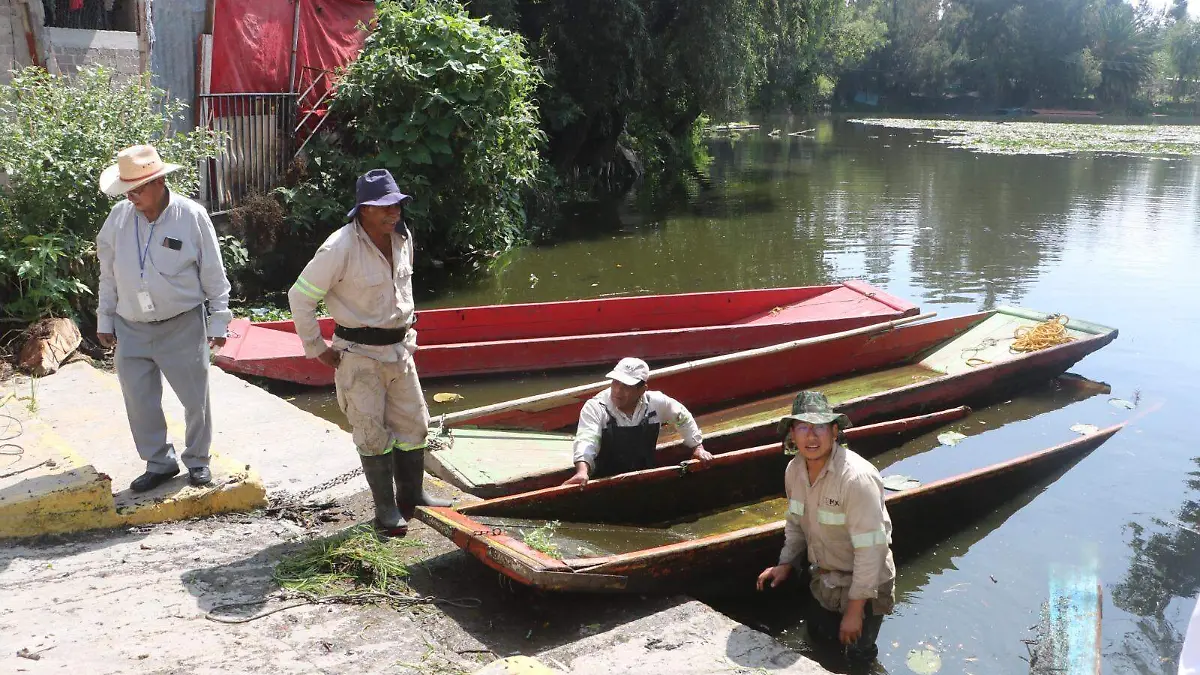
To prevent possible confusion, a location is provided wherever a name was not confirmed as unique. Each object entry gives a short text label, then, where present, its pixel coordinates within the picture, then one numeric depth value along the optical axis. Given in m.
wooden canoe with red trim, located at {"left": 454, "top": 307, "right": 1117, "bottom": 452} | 7.30
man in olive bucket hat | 4.27
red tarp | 11.57
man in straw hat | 4.58
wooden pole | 6.40
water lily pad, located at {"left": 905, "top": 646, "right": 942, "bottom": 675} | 4.95
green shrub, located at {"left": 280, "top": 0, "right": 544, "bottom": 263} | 12.23
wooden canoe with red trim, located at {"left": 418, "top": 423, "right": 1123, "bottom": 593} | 4.26
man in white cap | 5.48
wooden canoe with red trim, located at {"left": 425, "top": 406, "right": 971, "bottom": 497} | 5.70
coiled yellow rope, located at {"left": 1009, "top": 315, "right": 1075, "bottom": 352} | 9.16
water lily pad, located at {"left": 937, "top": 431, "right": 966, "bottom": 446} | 8.27
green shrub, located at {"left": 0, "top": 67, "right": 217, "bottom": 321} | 7.55
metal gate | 11.44
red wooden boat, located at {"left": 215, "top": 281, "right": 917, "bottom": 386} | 8.87
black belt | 4.50
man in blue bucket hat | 4.39
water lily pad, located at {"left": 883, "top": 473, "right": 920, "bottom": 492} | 7.26
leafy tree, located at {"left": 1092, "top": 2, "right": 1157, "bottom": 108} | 64.69
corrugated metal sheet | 10.54
